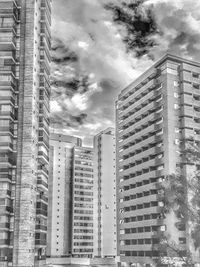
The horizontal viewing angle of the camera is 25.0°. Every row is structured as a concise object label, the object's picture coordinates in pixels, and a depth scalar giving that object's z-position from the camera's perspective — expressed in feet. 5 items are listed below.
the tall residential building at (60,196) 569.64
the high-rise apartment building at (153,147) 319.47
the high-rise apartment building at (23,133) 244.83
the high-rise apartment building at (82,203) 584.81
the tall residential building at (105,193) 536.01
